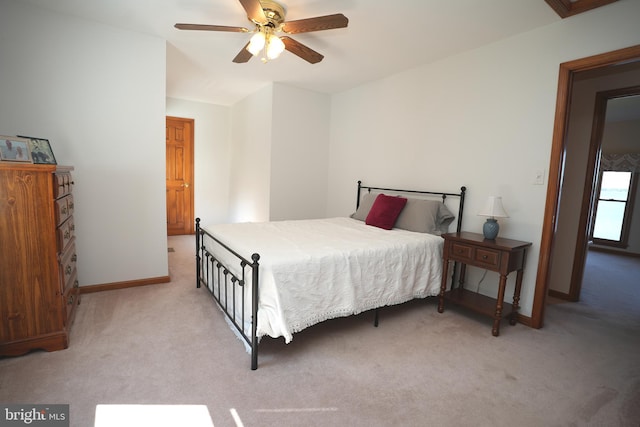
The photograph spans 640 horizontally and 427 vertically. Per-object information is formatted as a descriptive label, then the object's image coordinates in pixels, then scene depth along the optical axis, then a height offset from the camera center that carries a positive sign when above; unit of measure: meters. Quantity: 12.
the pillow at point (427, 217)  3.11 -0.32
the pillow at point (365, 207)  3.76 -0.28
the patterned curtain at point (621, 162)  5.63 +0.60
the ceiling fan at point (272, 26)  2.12 +1.12
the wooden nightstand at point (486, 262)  2.41 -0.60
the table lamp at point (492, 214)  2.55 -0.20
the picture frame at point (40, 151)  2.01 +0.12
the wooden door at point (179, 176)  5.73 -0.01
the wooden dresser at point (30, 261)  1.84 -0.56
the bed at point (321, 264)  1.95 -0.61
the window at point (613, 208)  5.83 -0.26
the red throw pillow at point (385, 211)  3.28 -0.29
